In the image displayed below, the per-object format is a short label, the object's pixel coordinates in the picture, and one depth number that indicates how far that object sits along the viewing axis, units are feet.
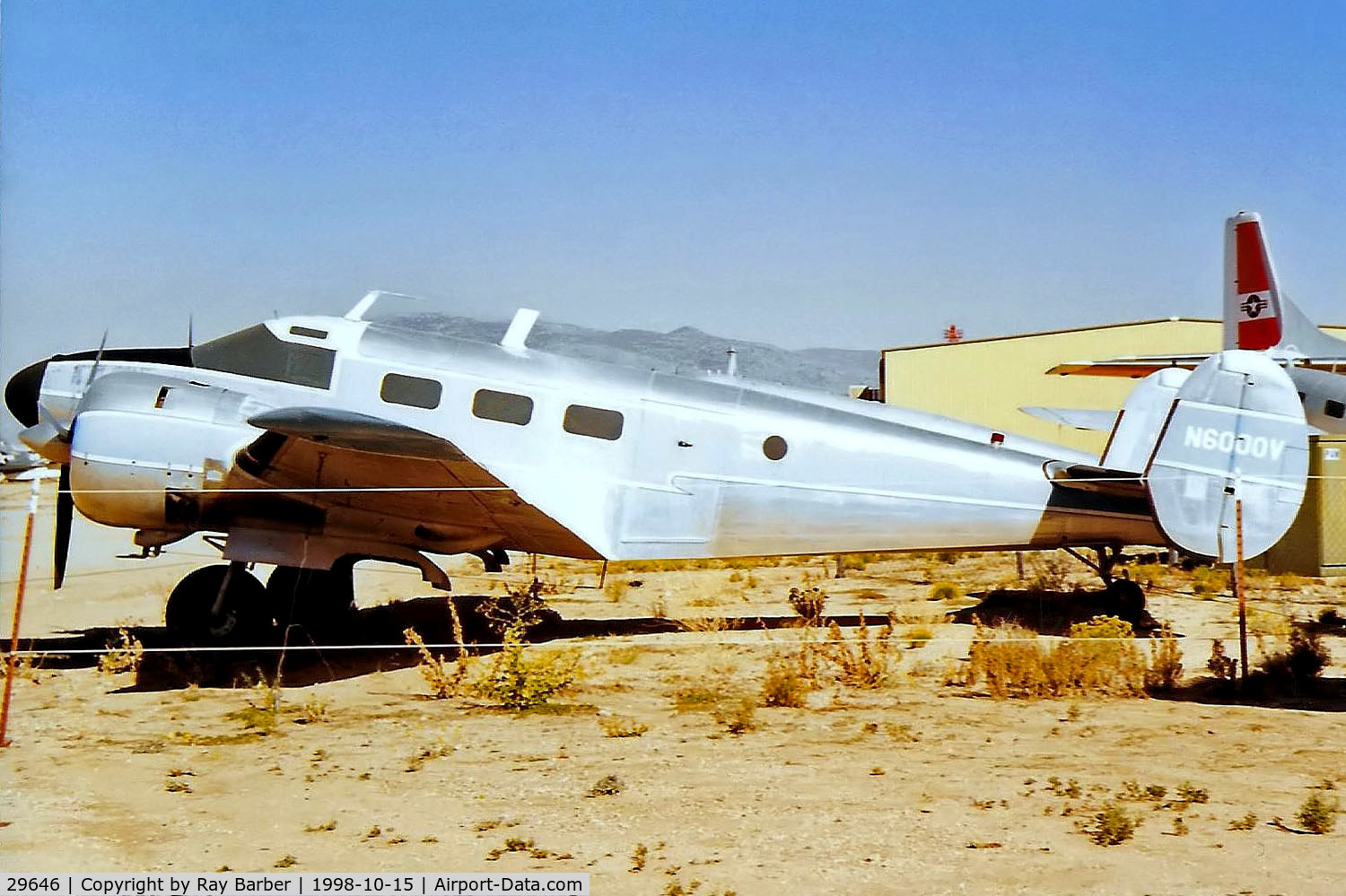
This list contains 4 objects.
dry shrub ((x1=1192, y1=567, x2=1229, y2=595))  48.26
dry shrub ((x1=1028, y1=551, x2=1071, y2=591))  49.88
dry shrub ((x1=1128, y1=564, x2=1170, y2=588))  51.24
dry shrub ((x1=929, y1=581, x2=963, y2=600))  47.96
